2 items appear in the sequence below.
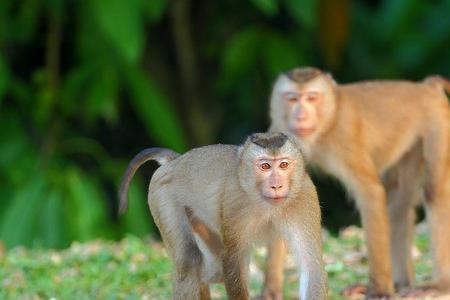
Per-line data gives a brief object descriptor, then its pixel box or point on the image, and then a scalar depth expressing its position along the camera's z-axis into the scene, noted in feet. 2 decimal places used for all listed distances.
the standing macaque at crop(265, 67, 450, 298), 51.98
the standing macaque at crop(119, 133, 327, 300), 42.96
